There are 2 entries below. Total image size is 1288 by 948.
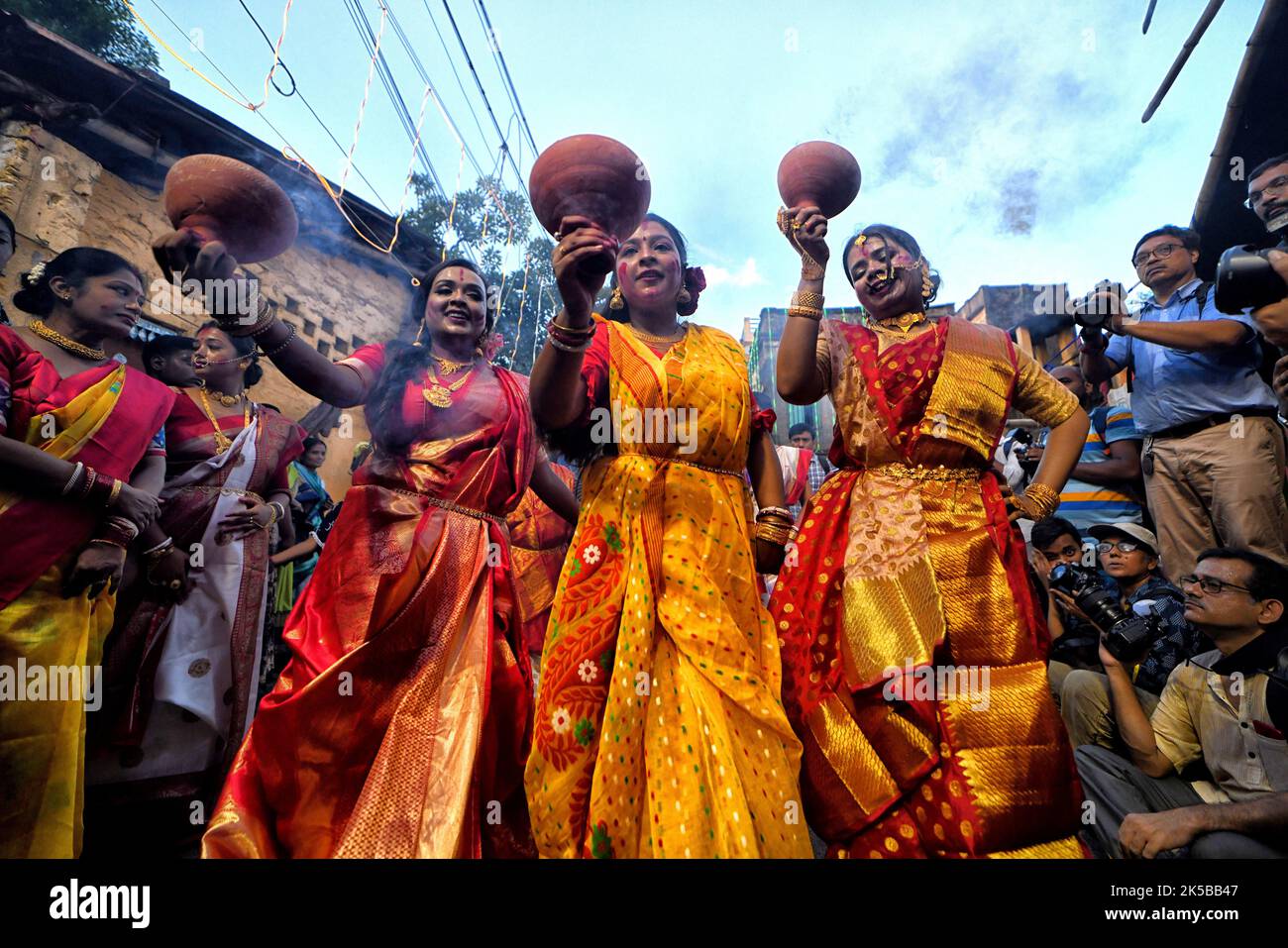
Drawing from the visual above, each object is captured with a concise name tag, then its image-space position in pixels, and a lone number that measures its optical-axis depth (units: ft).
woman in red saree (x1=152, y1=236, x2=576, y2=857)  6.30
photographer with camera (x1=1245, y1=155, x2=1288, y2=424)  5.96
